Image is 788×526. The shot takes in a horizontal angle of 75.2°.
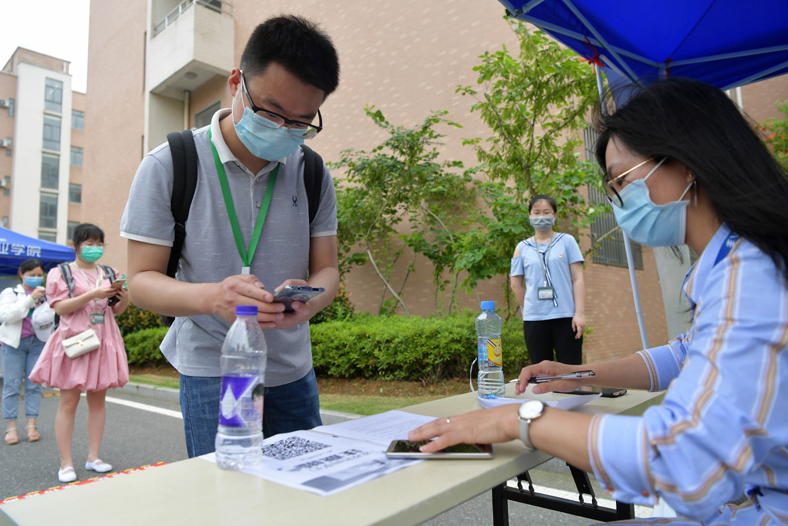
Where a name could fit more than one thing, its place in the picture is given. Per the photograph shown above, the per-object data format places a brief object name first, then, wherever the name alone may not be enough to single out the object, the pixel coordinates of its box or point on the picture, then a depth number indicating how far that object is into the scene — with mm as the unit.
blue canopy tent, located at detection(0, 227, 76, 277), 8570
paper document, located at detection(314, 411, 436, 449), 1455
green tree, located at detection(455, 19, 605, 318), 6098
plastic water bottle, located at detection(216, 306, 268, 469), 1184
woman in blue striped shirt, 932
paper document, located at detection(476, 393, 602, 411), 1630
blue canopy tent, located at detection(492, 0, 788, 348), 2910
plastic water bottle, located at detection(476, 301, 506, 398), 2071
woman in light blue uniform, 4555
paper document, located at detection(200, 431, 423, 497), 1092
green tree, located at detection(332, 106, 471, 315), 8555
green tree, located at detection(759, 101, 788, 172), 7879
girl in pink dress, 4195
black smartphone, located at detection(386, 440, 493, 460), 1210
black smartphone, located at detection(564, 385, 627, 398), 1938
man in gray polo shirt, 1746
